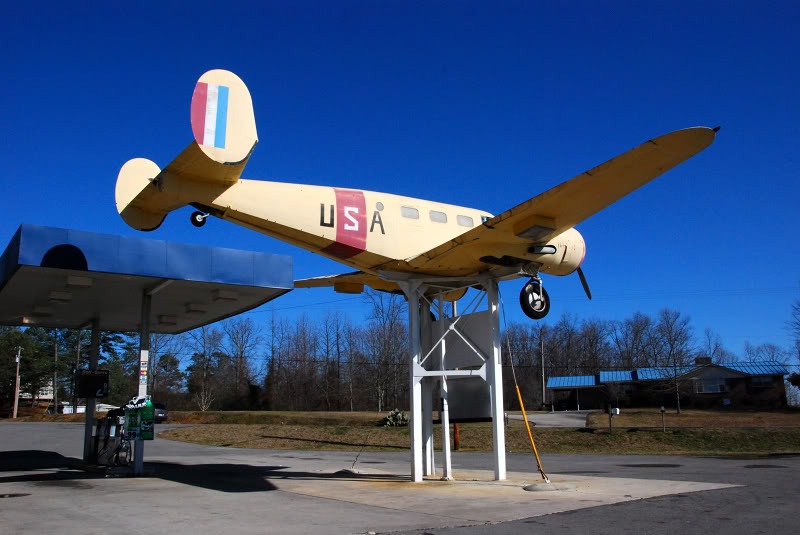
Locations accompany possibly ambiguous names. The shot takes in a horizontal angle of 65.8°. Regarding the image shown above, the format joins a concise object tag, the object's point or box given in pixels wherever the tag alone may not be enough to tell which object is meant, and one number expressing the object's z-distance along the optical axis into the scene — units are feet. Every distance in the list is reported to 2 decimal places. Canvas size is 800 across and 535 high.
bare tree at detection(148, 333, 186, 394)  252.83
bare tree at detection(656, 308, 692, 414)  212.43
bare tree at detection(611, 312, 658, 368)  307.37
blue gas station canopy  48.34
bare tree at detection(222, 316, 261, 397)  265.75
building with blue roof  200.75
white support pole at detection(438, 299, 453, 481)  51.34
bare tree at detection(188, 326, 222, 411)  247.35
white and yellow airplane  37.29
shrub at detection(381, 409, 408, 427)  127.95
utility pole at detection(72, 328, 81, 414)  235.97
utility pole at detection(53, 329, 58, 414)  247.58
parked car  170.09
